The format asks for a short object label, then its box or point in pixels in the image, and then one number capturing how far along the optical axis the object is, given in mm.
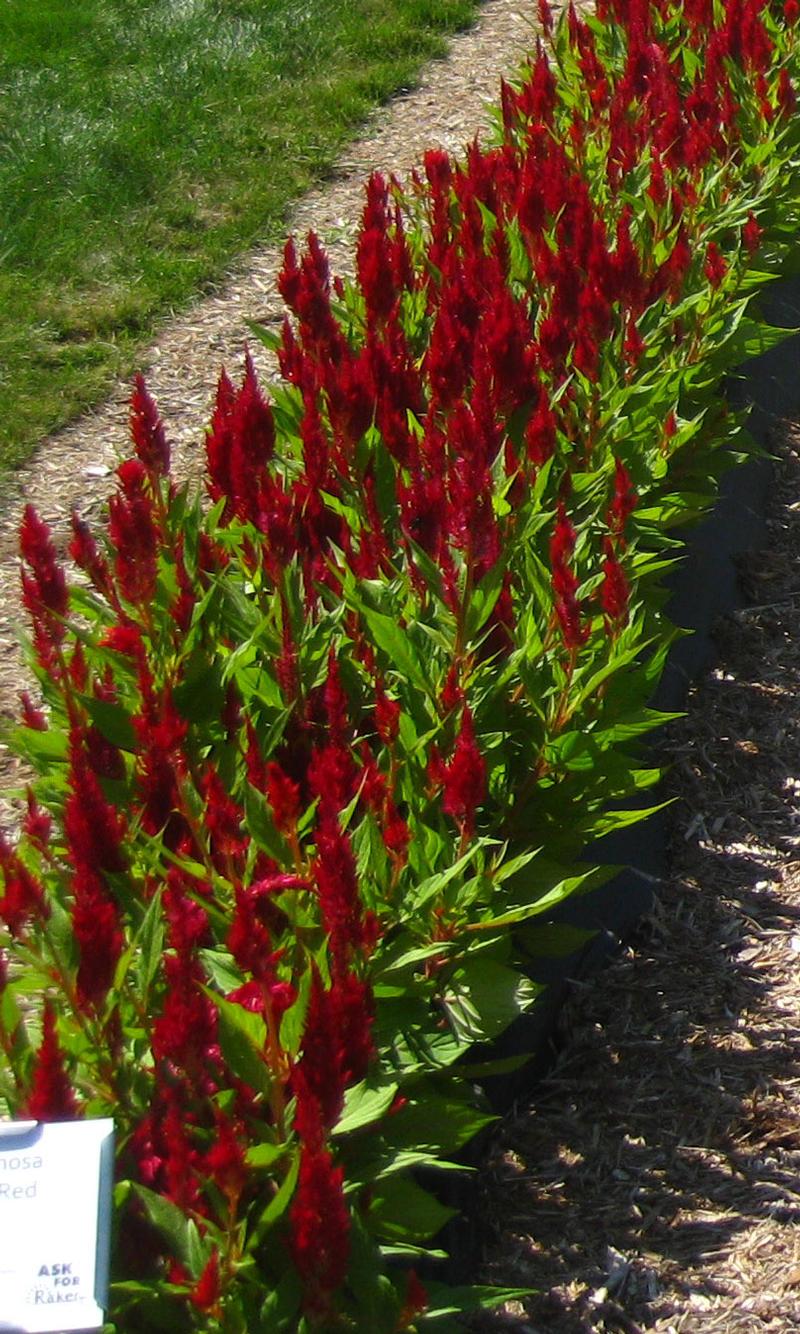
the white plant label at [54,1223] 1653
